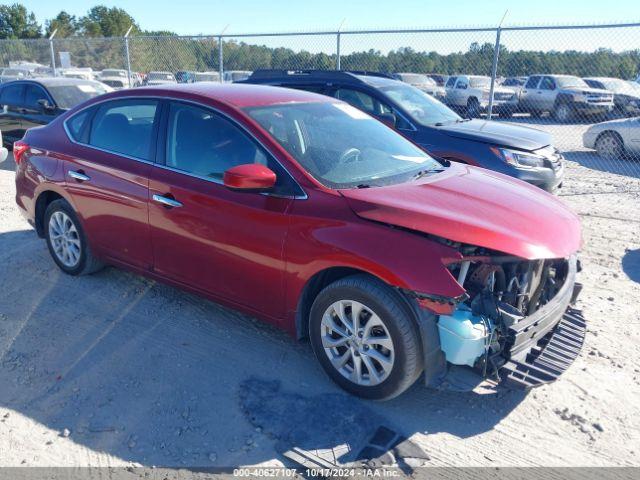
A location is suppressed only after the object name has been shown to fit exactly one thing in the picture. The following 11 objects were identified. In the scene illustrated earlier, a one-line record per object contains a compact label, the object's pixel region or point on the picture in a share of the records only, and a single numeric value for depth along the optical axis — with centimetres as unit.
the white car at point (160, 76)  2345
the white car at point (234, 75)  2098
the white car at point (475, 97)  2128
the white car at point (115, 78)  2239
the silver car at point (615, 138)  1180
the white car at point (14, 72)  2242
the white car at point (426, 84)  2200
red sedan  306
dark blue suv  663
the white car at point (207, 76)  2006
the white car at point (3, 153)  637
